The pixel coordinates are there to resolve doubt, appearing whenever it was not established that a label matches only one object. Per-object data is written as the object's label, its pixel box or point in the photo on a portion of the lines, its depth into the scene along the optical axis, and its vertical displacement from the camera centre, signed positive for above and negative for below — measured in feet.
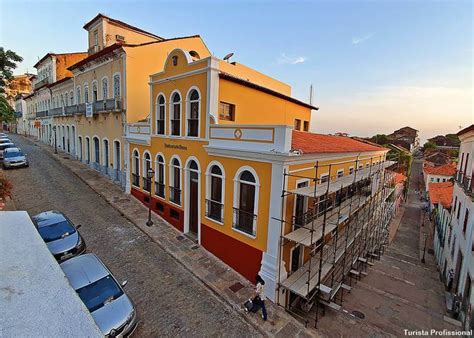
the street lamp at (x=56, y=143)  87.12 -5.68
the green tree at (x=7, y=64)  45.19 +11.79
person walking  24.40 -15.73
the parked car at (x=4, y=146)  75.99 -5.97
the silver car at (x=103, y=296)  19.36 -13.88
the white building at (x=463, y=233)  34.24 -14.48
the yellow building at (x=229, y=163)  27.30 -3.61
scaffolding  26.89 -15.43
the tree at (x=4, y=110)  46.62 +3.27
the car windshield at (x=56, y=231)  28.86 -12.28
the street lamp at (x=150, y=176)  40.75 -7.13
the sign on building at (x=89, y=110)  63.10 +5.18
